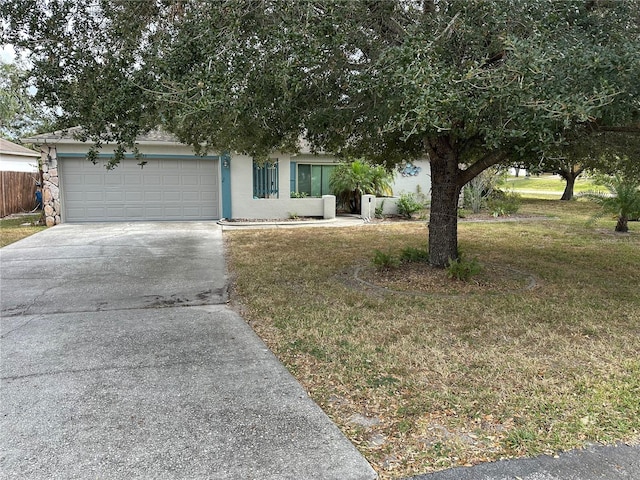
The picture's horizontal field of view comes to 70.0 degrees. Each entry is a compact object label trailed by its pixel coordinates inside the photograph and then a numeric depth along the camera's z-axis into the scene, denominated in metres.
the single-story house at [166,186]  13.53
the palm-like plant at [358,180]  16.03
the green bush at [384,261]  7.27
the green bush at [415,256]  7.72
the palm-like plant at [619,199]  11.73
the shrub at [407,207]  16.19
